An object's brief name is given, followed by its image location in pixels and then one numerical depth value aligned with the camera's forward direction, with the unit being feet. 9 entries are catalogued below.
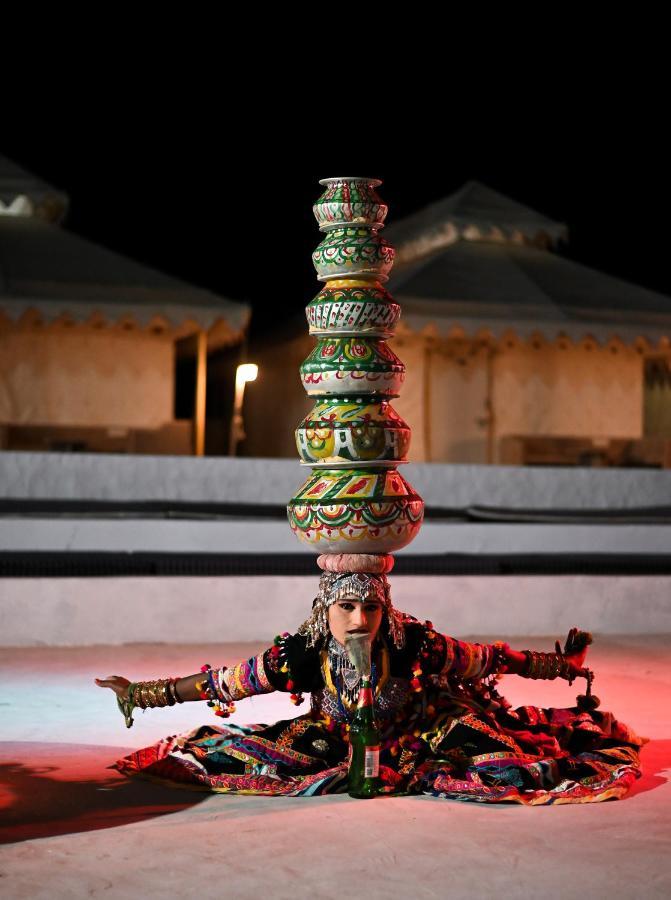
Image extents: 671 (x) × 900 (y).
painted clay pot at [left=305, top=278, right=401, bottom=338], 14.01
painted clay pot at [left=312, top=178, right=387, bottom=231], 14.35
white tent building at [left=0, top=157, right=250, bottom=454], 35.65
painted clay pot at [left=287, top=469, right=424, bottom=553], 13.60
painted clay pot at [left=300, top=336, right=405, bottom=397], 13.89
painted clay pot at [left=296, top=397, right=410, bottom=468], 13.76
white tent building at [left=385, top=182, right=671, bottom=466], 38.45
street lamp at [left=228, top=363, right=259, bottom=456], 36.68
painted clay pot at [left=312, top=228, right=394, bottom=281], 14.19
